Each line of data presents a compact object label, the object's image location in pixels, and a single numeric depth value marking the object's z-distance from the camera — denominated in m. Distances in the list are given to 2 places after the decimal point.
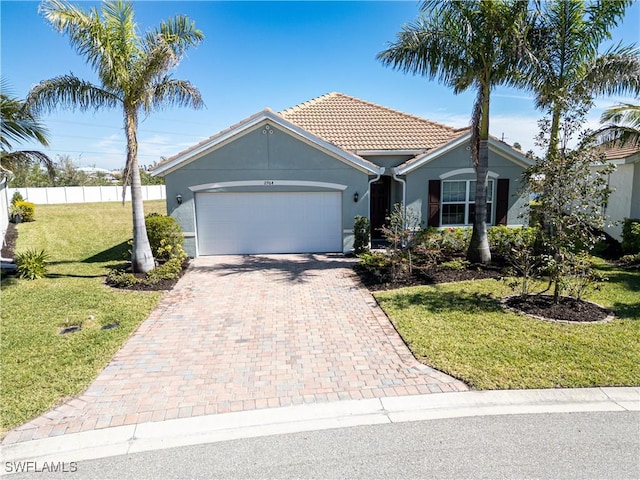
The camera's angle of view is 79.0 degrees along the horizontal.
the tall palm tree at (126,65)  9.70
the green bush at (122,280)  10.32
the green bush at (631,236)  12.94
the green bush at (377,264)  10.94
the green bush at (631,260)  12.01
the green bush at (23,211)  22.59
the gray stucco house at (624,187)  14.99
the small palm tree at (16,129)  10.07
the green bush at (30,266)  10.98
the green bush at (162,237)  12.42
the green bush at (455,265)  11.45
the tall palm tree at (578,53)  11.12
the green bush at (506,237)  13.59
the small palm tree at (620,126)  12.35
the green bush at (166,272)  10.59
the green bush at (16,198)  24.24
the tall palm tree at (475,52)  10.42
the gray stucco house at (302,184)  13.65
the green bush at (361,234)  13.99
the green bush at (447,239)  13.46
